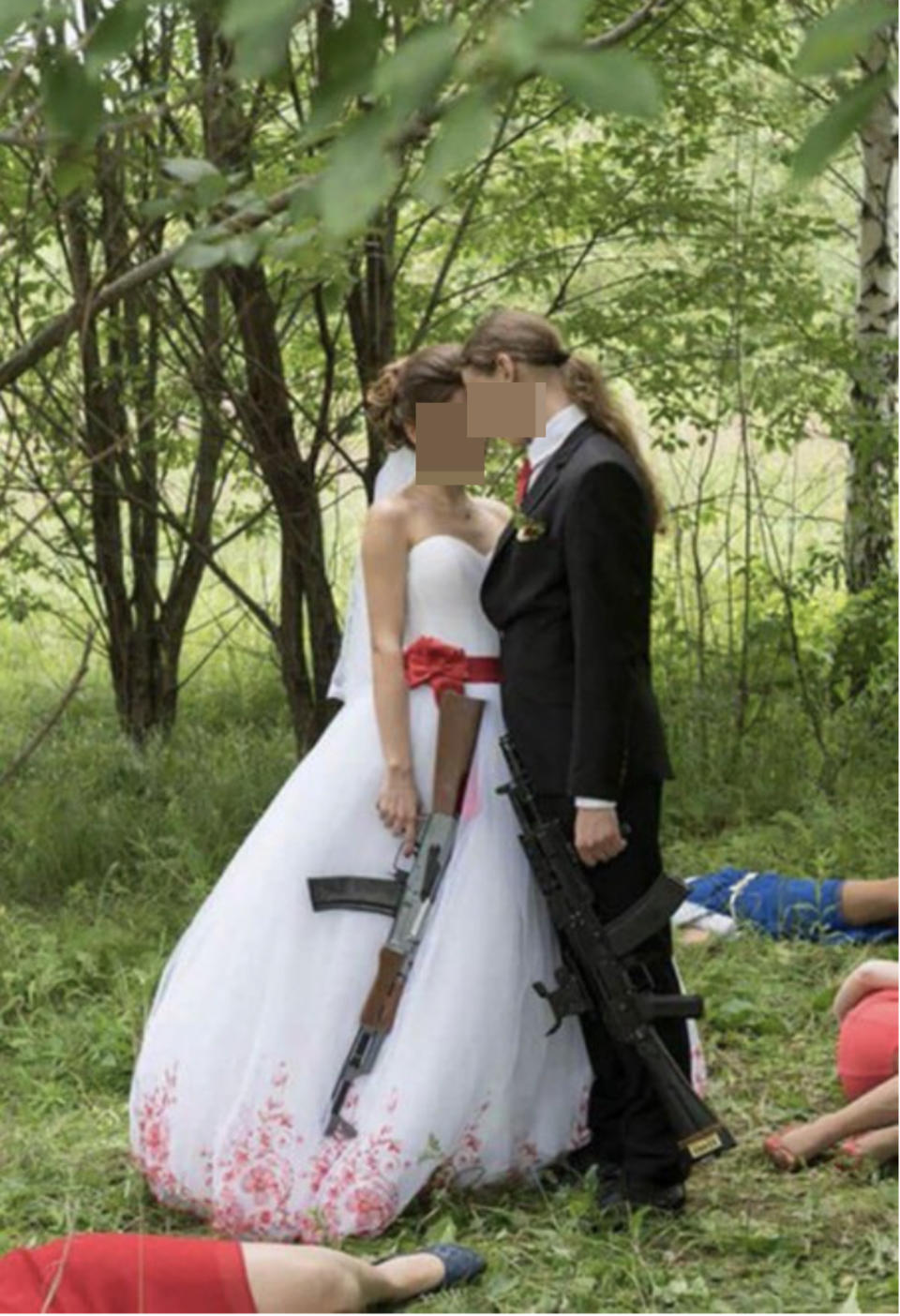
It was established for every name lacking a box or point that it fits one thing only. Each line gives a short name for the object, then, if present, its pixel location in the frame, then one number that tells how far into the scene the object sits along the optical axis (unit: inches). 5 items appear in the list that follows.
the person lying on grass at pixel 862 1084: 300.5
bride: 294.6
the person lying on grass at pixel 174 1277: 221.7
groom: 277.2
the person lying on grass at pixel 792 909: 414.4
